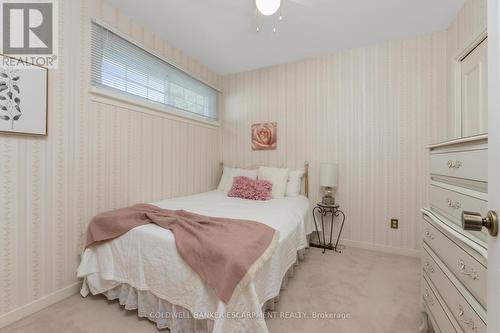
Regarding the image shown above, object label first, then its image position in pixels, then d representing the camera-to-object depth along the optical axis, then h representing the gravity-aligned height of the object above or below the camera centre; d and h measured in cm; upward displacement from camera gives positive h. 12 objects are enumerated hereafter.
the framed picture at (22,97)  142 +47
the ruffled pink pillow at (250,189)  268 -28
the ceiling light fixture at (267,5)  166 +125
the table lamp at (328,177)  268 -13
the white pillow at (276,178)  281 -15
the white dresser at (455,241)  79 -32
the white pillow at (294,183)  290 -22
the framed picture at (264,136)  325 +46
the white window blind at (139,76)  198 +101
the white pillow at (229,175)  314 -12
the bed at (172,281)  116 -73
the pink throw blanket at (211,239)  113 -45
